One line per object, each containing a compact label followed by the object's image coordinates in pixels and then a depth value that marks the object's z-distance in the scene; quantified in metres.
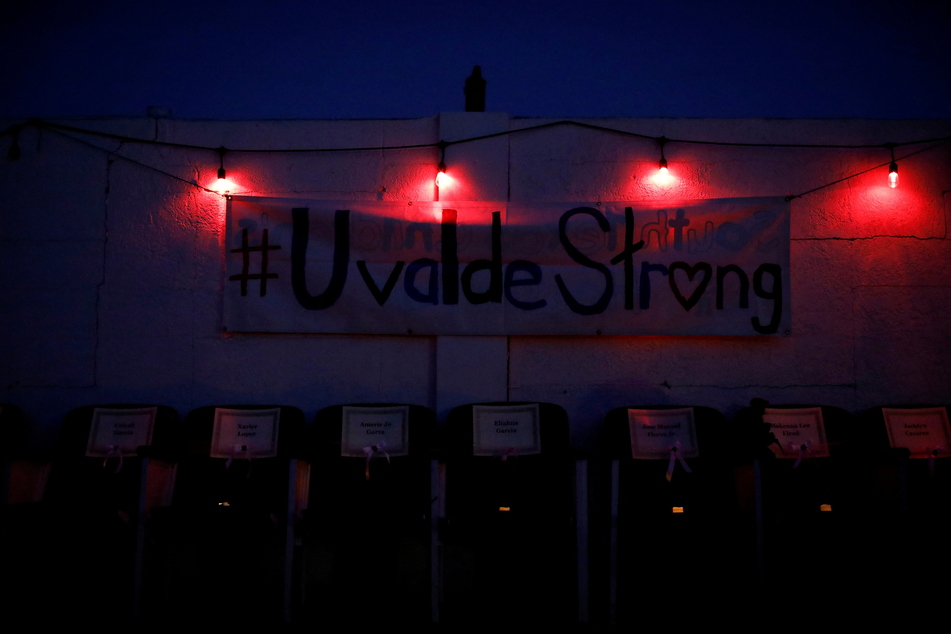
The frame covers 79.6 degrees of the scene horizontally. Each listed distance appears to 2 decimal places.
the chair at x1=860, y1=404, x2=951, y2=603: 3.02
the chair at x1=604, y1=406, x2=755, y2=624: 2.96
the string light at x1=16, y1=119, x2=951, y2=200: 3.84
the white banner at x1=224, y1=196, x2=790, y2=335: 3.71
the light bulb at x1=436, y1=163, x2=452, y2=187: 3.81
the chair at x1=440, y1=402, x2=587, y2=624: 2.90
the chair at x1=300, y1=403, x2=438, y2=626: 2.92
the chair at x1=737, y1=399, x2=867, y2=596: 3.03
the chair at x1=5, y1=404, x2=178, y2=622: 2.91
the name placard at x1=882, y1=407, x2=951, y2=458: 3.51
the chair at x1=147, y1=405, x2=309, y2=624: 2.96
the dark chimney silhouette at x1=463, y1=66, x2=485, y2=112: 3.92
